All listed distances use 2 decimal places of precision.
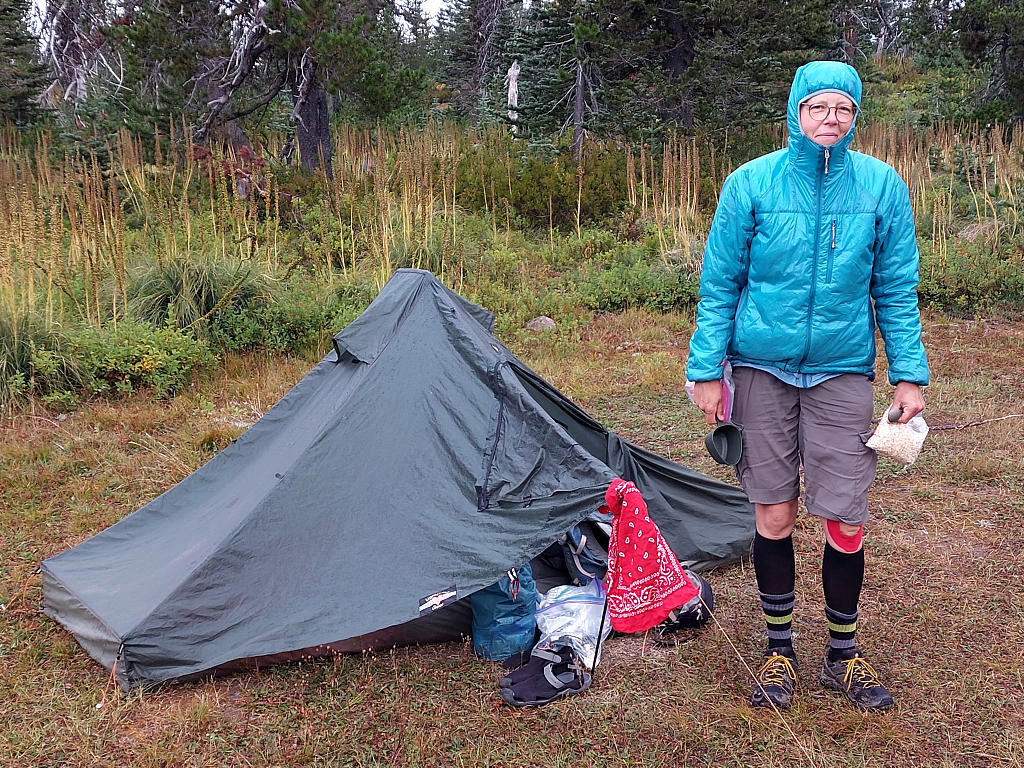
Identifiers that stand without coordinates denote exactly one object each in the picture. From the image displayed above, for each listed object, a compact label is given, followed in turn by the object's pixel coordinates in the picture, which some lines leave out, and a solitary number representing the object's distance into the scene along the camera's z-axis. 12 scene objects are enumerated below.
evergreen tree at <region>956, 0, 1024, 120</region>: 12.37
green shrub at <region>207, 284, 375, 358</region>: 7.05
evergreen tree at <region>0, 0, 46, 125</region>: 13.88
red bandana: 2.98
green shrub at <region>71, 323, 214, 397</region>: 6.12
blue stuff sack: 3.17
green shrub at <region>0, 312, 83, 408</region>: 5.92
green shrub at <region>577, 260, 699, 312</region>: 8.88
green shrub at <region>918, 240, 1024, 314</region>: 8.72
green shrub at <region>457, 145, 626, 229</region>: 11.16
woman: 2.57
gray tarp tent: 3.01
